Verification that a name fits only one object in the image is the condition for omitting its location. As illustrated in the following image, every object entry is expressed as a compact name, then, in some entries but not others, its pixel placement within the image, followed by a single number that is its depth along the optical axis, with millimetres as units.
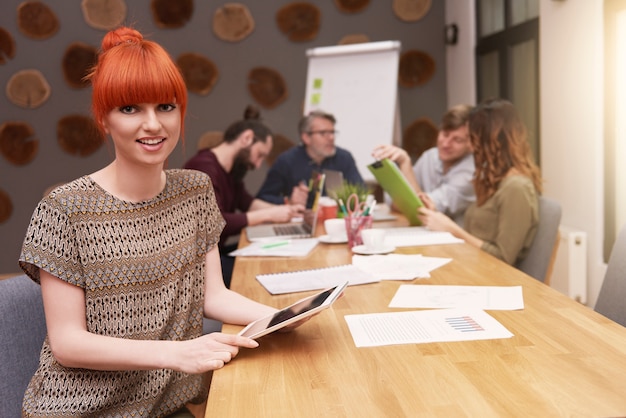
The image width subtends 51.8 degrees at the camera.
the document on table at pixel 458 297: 1406
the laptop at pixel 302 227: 2533
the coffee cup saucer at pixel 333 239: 2305
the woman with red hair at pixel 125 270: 1185
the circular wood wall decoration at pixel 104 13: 5418
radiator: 3311
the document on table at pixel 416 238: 2213
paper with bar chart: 1200
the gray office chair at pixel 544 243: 2217
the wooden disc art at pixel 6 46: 5402
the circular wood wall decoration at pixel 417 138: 5641
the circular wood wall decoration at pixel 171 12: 5469
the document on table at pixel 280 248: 2137
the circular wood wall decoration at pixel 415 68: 5613
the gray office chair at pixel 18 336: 1296
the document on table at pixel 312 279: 1635
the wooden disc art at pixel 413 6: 5574
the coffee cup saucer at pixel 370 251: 2033
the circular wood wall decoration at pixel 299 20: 5508
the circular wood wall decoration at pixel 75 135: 5492
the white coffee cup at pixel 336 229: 2336
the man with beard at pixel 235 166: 3054
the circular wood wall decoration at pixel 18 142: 5453
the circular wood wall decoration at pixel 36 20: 5375
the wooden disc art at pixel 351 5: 5527
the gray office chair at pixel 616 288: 1547
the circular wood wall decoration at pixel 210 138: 5594
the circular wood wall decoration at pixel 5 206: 5500
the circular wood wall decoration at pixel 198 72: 5504
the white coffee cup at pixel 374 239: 2053
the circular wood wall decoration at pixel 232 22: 5477
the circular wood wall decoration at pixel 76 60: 5434
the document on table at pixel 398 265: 1715
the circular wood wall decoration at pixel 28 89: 5426
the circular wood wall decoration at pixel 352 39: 5527
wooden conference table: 924
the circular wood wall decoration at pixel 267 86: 5566
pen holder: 2186
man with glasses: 3959
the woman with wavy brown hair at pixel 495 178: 2363
